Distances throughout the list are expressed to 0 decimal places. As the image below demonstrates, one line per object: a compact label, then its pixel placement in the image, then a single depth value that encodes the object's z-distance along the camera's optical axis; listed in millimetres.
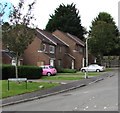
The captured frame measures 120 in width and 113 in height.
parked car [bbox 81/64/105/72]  43750
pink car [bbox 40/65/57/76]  33094
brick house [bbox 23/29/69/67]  39781
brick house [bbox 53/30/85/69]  51062
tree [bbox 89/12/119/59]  49031
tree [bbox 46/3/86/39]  68750
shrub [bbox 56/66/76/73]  40400
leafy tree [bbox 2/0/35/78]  17609
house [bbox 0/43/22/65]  34812
